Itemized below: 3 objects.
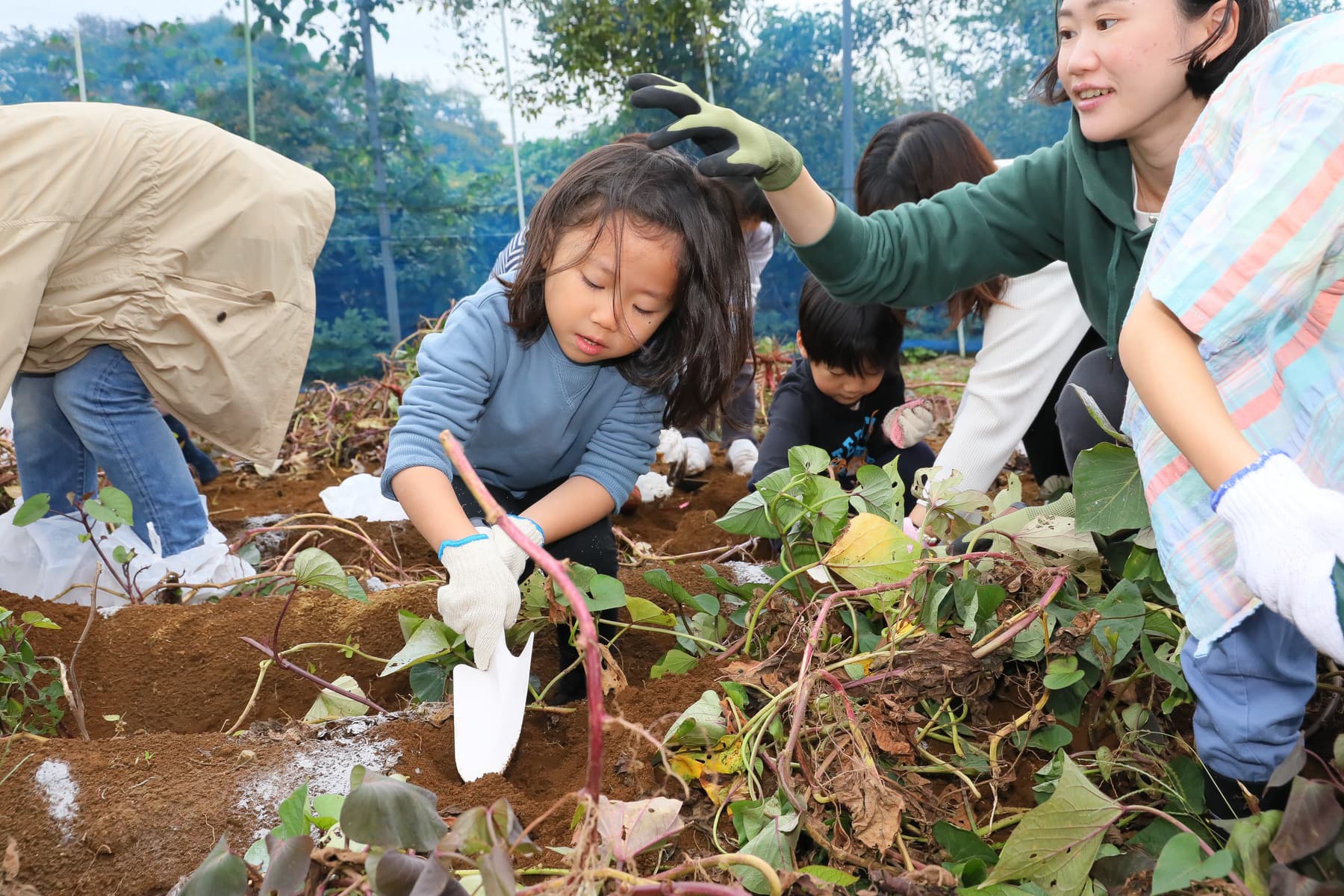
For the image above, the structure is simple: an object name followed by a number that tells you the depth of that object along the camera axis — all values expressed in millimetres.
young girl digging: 1300
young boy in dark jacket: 2148
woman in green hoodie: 1154
